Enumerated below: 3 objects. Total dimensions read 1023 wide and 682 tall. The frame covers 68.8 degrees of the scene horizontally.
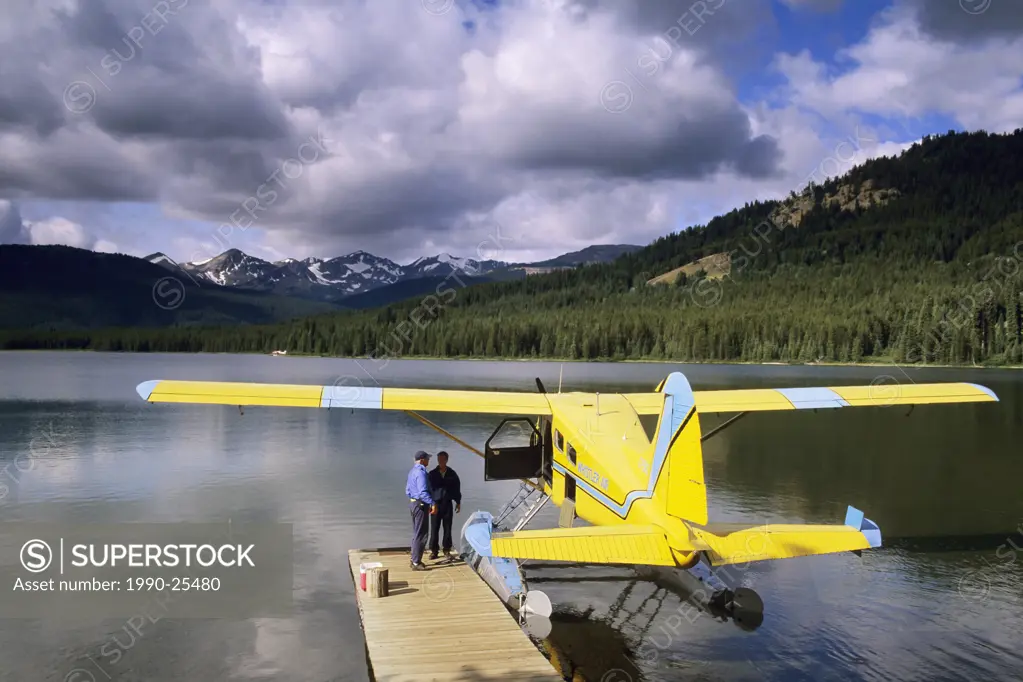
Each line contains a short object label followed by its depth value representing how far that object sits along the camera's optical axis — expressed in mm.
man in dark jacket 9438
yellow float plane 6887
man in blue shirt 9133
